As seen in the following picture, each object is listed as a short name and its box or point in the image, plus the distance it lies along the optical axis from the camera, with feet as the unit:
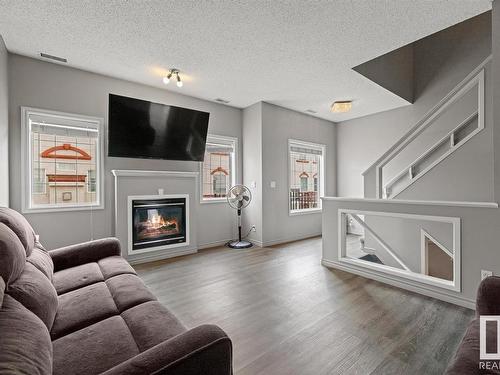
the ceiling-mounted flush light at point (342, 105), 15.07
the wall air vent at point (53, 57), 9.92
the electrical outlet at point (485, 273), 7.12
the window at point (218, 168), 15.56
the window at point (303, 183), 19.13
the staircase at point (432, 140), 9.05
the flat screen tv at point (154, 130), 11.22
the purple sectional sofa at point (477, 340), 3.29
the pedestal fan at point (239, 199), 15.58
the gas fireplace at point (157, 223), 12.41
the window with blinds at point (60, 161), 10.32
